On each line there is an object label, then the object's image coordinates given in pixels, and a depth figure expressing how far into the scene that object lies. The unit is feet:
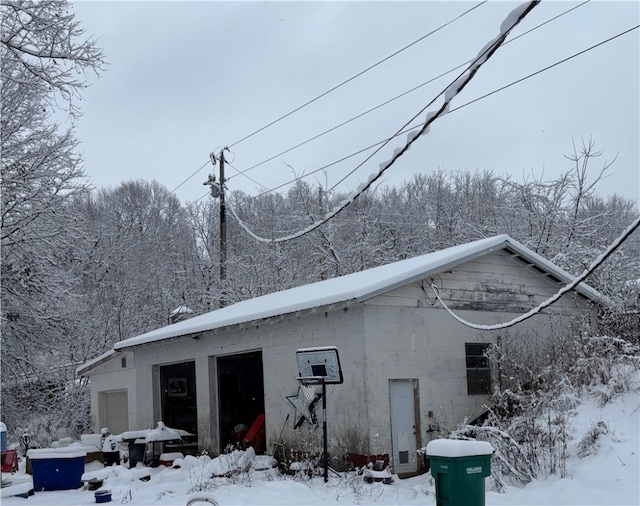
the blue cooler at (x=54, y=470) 47.11
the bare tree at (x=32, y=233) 59.62
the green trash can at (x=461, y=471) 24.43
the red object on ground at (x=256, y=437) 54.80
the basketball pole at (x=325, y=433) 40.65
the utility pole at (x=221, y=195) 93.30
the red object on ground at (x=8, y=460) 56.44
